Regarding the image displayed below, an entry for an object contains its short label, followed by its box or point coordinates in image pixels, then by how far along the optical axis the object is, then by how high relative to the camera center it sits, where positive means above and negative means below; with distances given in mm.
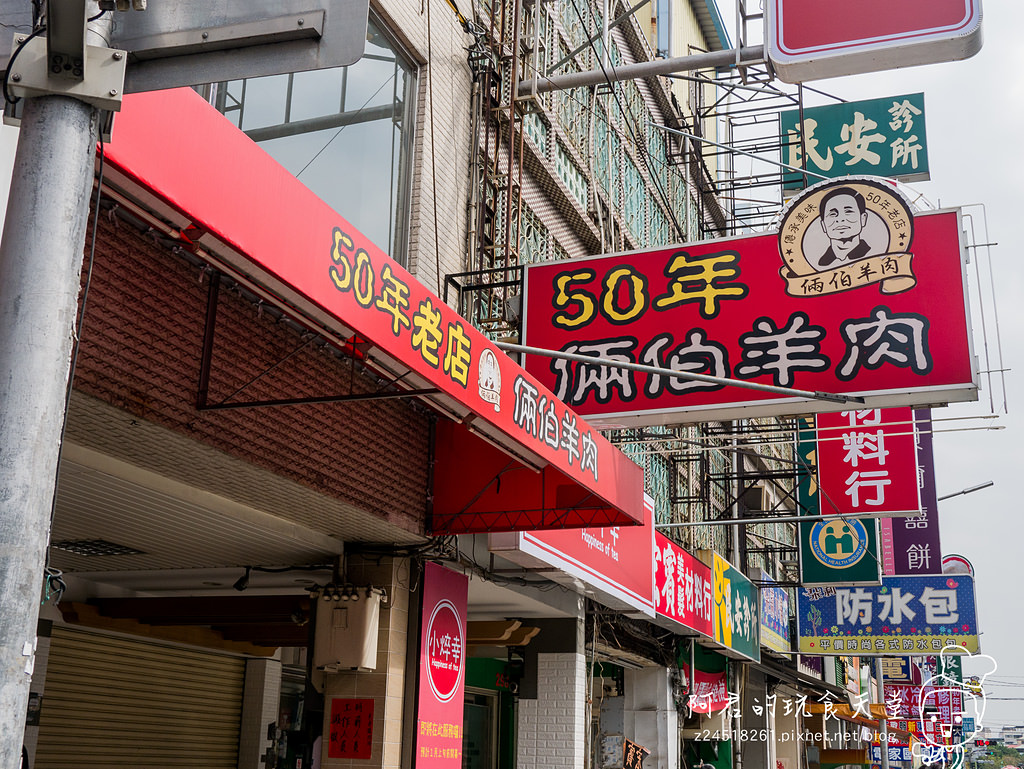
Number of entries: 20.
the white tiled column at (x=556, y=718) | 11805 -134
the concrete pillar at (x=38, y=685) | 9789 +91
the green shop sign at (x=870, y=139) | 15781 +8323
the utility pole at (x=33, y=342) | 2047 +687
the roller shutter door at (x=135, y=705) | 10711 -89
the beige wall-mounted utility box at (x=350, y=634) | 8289 +507
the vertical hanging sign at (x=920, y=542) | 21906 +3474
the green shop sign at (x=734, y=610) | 16422 +1601
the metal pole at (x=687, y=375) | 7098 +2188
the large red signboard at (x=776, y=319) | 7668 +2910
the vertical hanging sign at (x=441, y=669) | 8797 +281
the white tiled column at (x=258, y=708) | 13273 -104
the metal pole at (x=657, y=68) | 8609 +5332
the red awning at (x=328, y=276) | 4043 +1870
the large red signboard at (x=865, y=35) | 7461 +4710
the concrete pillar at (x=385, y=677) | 8328 +192
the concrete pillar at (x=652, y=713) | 15812 -73
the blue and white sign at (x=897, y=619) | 19766 +1717
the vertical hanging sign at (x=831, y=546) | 17203 +2650
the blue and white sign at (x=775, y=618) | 20031 +1747
